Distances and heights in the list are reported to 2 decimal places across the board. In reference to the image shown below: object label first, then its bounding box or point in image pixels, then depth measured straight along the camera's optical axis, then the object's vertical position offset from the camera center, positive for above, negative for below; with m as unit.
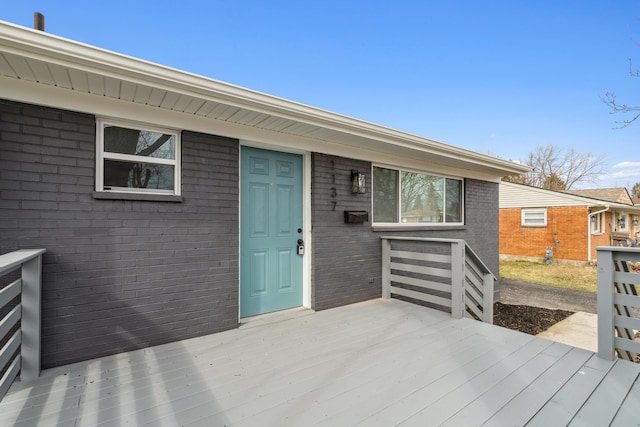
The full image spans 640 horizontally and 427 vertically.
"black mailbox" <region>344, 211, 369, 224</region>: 4.13 +0.00
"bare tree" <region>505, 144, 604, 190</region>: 23.72 +4.00
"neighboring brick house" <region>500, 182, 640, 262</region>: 12.73 -0.36
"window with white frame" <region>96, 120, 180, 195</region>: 2.64 +0.54
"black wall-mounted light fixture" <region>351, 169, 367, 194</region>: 4.20 +0.49
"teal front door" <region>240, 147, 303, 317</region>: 3.49 -0.19
